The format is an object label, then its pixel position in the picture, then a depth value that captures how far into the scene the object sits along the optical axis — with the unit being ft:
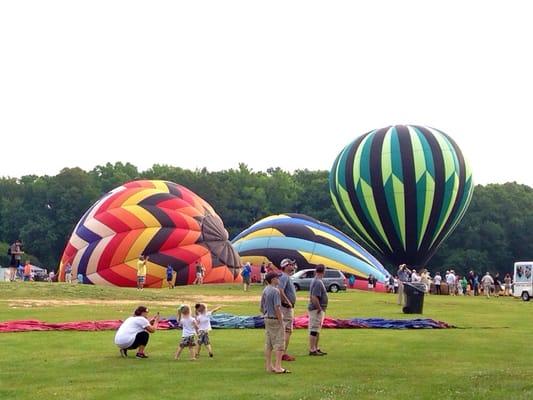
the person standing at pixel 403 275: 135.29
